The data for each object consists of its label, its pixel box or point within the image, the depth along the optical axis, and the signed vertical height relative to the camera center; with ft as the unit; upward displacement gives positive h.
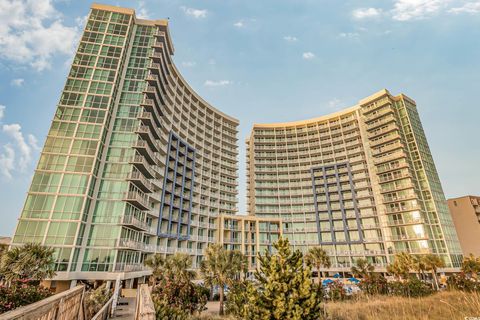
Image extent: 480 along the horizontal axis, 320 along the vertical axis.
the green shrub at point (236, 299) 48.21 -9.61
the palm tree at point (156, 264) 91.91 -4.10
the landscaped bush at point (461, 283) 75.61 -9.28
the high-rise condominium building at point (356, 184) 187.01 +61.40
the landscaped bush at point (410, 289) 74.88 -10.73
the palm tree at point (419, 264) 122.10 -5.20
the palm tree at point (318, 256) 132.46 -1.56
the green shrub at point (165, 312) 31.04 -7.66
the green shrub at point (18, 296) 46.84 -8.84
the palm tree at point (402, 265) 116.78 -5.57
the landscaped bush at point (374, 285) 81.00 -10.54
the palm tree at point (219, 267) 84.12 -4.58
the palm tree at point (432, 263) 124.16 -4.81
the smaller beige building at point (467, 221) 215.51 +28.38
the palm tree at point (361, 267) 131.45 -7.59
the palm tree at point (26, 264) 67.56 -2.90
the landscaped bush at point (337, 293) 76.43 -12.11
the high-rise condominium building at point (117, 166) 102.06 +44.07
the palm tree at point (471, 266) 111.34 -5.91
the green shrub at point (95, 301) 46.88 -10.20
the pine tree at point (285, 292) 29.35 -4.66
